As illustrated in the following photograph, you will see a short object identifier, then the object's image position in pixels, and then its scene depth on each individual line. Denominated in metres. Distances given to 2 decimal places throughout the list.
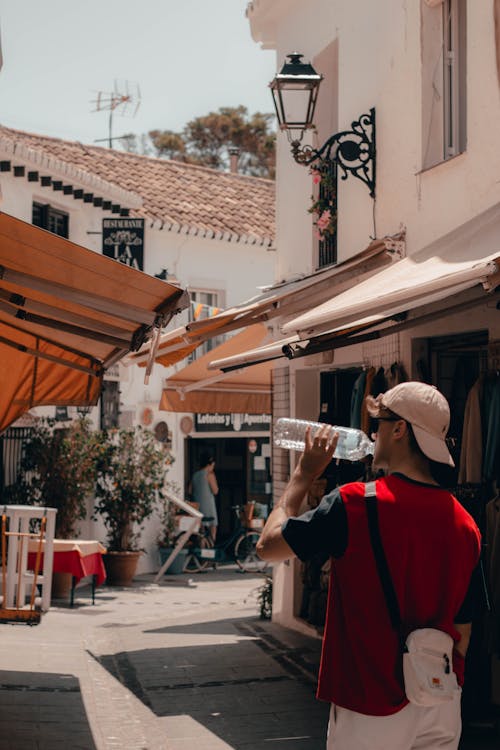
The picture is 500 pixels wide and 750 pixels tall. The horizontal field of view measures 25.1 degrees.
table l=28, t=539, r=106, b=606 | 12.73
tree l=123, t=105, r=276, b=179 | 42.66
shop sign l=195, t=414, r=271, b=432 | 22.16
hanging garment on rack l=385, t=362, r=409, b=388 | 8.82
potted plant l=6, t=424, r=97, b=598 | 16.41
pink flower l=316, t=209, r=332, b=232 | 11.20
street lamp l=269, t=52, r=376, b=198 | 10.11
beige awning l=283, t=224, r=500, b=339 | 5.62
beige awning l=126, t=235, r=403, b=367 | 9.40
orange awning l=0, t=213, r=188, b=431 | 6.02
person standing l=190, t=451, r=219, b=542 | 20.58
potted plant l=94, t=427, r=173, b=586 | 17.66
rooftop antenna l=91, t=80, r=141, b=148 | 29.06
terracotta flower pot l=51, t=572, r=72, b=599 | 15.24
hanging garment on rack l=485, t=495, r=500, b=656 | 6.86
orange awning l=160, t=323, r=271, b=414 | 13.44
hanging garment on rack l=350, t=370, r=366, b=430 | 9.05
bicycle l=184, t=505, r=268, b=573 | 19.70
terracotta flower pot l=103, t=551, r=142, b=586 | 17.67
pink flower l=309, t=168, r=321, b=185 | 11.20
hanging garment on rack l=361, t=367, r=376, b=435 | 8.78
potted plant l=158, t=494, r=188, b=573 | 19.58
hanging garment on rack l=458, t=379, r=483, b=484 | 7.25
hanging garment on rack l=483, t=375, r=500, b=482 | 7.04
